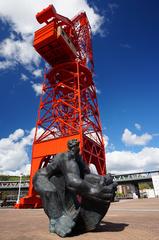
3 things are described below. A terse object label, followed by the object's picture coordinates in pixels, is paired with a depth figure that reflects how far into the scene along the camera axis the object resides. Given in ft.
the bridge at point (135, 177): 114.01
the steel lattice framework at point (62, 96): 50.80
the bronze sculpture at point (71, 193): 11.84
